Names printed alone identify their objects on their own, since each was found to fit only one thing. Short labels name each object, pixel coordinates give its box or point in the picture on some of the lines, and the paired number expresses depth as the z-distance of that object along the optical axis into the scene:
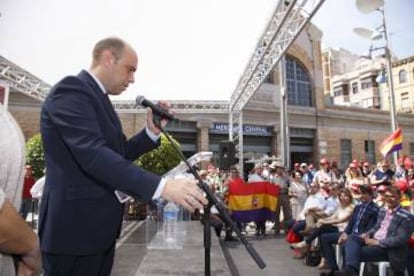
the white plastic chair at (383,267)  4.39
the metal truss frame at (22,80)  11.04
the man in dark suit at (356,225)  4.90
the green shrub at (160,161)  11.29
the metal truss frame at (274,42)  7.53
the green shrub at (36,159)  12.39
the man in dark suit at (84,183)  1.43
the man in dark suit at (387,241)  4.24
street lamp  11.71
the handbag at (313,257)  6.07
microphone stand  1.85
